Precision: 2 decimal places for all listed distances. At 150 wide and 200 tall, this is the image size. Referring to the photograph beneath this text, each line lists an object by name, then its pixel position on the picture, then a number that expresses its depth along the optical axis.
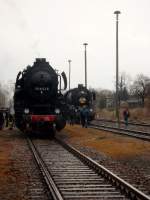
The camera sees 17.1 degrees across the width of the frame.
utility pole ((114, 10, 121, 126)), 38.22
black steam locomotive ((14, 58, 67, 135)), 26.86
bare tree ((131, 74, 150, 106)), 91.80
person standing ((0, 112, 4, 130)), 34.95
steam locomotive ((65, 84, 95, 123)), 46.12
